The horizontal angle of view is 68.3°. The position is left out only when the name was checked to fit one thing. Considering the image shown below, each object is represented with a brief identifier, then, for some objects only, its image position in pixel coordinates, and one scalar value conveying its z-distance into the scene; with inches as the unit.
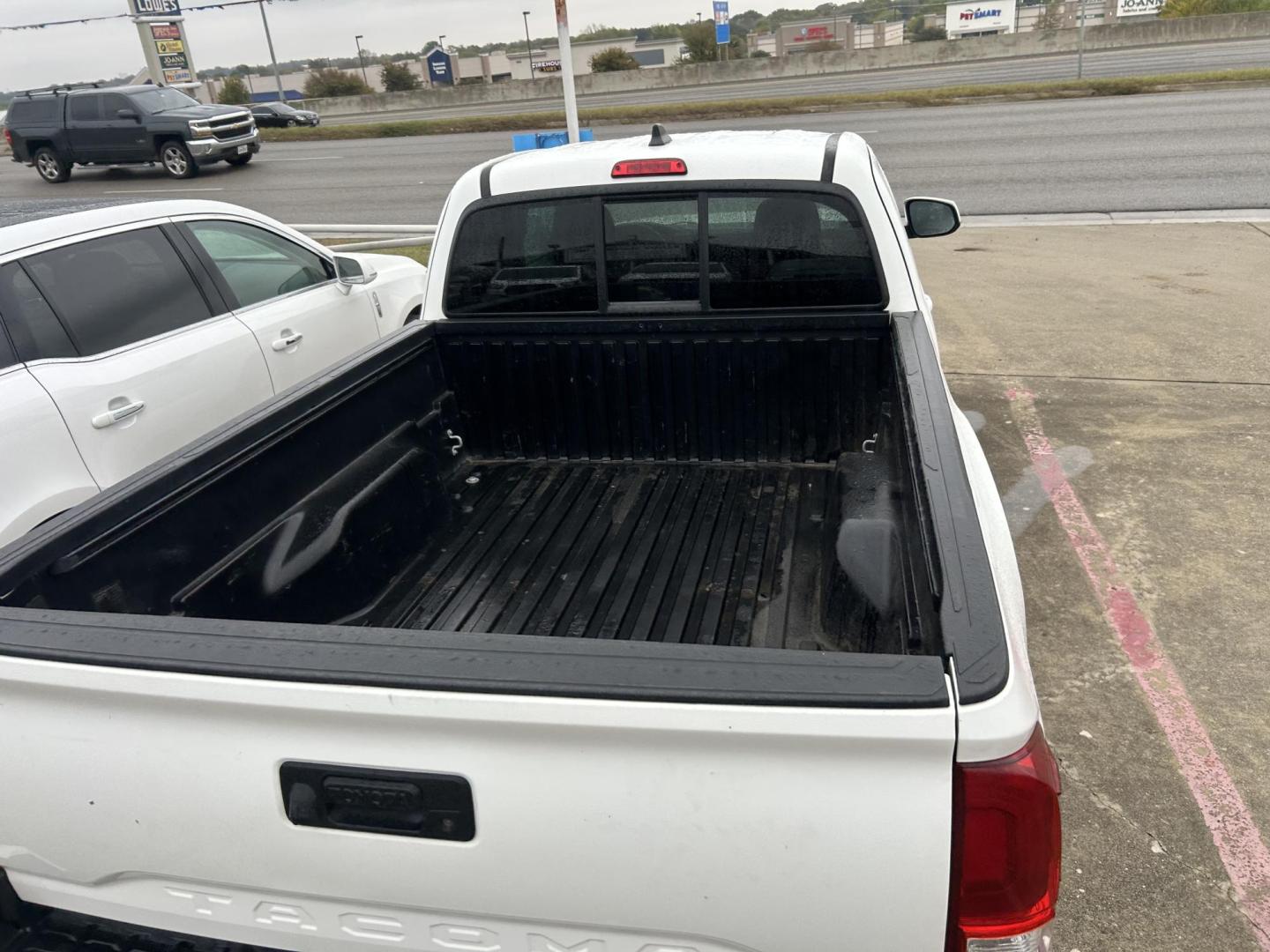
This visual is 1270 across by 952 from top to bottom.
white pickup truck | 52.6
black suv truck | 773.3
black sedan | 1245.7
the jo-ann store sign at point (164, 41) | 1619.1
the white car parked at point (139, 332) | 143.6
